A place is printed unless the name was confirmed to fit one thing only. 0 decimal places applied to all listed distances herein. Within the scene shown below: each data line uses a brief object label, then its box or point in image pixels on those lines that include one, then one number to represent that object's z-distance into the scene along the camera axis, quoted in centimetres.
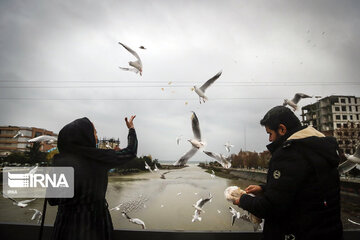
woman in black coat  137
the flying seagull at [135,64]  277
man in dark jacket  96
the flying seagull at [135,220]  313
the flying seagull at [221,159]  267
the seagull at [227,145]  335
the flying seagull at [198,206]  325
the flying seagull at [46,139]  242
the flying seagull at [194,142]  258
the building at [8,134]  4072
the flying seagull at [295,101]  299
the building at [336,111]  3728
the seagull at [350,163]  268
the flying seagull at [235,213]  327
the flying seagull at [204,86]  295
